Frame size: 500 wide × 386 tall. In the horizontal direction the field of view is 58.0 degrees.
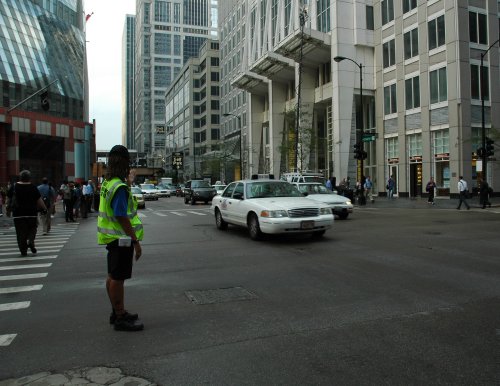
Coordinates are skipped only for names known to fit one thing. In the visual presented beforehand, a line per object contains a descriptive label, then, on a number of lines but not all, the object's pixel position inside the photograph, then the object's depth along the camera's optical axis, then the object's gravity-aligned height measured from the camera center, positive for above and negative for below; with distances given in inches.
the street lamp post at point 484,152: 991.0 +83.1
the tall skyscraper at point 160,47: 6530.5 +2154.4
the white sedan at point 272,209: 432.1 -16.4
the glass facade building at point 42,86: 1907.0 +503.2
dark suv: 1321.4 +6.9
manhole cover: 232.5 -54.2
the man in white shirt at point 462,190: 882.5 +0.5
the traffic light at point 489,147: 960.9 +90.5
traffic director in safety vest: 181.8 -15.0
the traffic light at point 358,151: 1165.1 +106.1
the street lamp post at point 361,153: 1164.5 +100.8
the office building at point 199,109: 3875.5 +783.7
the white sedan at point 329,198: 685.9 -8.6
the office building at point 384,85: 1270.9 +371.0
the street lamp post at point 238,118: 2995.6 +511.6
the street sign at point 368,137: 1209.8 +147.8
